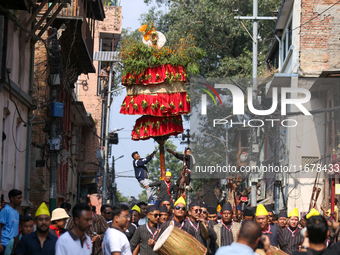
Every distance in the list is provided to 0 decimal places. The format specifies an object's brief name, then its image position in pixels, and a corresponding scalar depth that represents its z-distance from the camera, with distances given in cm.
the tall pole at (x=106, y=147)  3542
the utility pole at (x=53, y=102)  1620
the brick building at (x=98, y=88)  3784
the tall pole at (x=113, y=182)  4494
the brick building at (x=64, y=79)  1978
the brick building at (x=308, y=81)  2372
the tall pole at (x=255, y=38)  2677
